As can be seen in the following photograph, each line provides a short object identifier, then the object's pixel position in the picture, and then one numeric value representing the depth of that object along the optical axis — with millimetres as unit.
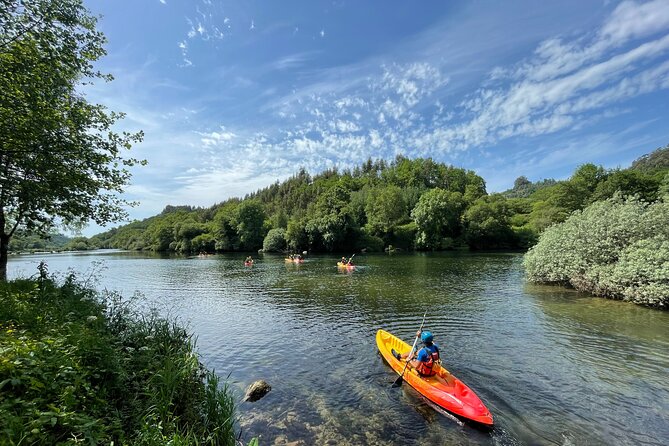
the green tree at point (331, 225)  74812
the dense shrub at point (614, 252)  17516
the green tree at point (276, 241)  82812
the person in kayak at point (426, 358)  10242
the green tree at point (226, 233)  95688
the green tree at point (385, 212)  84375
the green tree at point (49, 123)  9602
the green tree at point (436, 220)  77375
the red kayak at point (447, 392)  8391
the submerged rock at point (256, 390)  10000
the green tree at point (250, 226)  93688
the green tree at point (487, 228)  77125
